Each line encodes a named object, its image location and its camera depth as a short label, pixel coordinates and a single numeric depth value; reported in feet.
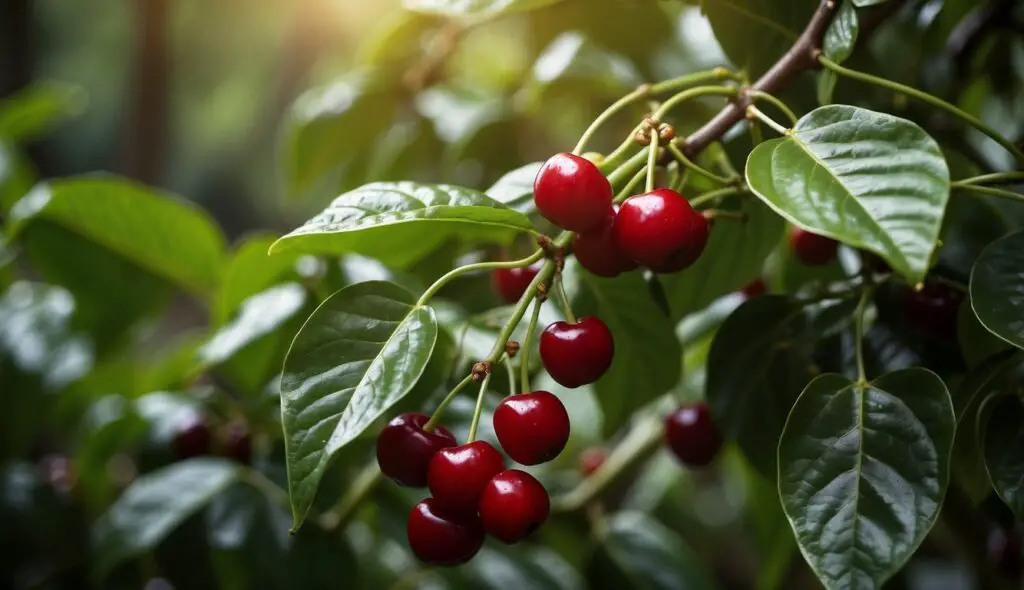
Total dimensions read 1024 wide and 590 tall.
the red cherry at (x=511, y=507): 2.63
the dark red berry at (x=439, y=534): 2.68
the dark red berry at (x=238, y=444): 3.30
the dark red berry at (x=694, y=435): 3.03
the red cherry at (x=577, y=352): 2.66
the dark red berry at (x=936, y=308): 2.82
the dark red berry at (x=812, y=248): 2.89
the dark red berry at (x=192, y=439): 3.33
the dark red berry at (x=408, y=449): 2.69
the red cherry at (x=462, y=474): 2.64
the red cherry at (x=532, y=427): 2.64
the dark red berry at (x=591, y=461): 4.07
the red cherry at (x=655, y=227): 2.60
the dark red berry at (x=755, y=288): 3.11
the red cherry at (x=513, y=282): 2.87
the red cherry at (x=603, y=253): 2.66
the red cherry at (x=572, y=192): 2.62
